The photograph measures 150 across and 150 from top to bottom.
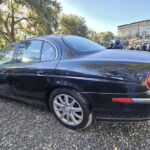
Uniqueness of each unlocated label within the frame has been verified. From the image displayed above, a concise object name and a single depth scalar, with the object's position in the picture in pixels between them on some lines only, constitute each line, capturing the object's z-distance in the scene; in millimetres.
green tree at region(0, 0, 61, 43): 14745
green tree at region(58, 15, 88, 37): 27421
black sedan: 1714
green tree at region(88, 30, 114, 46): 43971
